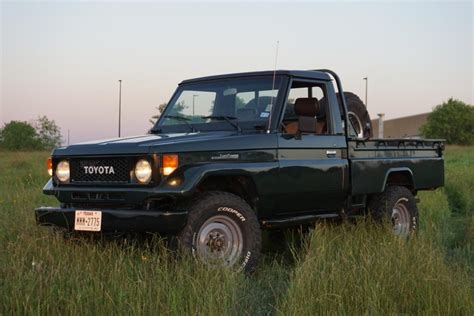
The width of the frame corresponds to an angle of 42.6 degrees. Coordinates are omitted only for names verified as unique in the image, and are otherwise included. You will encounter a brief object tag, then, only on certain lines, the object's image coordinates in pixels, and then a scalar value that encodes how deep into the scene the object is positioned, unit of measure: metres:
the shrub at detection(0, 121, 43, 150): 66.69
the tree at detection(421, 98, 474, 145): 70.25
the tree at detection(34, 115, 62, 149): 71.97
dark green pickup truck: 4.96
